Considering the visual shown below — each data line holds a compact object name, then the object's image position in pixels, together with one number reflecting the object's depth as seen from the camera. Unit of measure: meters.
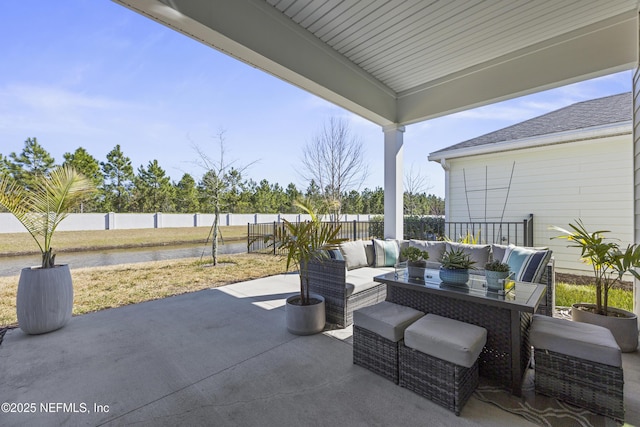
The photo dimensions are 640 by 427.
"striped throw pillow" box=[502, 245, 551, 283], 2.68
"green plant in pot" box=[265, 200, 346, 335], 2.69
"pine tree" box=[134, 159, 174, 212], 18.83
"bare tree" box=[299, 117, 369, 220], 8.83
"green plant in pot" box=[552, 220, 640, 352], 2.31
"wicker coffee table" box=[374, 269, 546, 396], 1.84
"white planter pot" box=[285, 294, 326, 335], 2.74
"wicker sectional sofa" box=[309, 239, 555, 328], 2.86
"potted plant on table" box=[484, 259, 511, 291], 2.04
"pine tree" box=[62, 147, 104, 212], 14.66
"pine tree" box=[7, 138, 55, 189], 13.06
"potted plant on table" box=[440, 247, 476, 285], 2.24
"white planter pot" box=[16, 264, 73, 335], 2.70
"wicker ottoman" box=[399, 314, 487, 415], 1.61
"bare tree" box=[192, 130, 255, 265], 6.80
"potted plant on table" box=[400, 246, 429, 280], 2.49
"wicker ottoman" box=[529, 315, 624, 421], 1.56
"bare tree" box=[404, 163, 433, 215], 10.35
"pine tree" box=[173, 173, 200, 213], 19.68
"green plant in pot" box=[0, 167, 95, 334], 2.71
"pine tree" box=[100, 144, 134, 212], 17.62
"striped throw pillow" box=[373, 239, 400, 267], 4.10
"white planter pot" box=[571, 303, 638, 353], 2.35
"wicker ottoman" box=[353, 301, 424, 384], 1.94
